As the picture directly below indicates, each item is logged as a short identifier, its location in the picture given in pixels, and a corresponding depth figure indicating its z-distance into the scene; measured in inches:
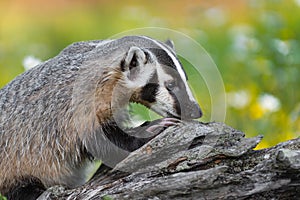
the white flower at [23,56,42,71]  368.8
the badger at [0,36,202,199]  268.2
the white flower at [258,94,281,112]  389.1
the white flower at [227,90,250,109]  405.7
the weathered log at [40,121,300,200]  220.1
